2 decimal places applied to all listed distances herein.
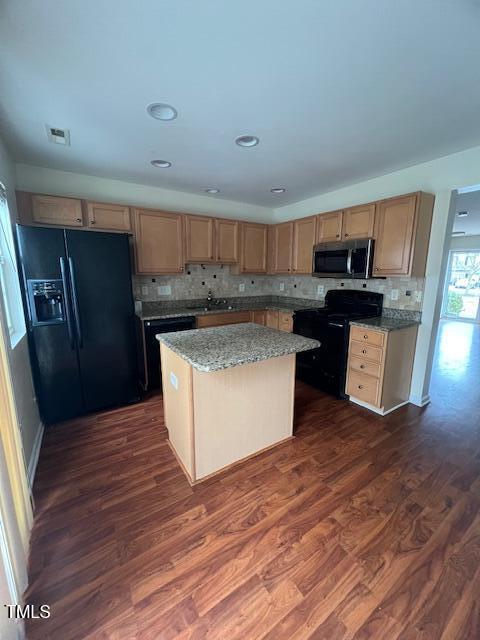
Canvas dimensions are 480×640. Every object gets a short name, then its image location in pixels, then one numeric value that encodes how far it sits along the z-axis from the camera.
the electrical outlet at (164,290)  3.67
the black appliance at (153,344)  3.12
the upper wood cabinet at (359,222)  2.87
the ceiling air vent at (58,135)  2.02
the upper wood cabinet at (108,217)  2.88
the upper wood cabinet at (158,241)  3.17
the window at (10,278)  2.08
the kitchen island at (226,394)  1.70
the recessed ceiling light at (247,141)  2.14
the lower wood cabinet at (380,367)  2.60
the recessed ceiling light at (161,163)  2.62
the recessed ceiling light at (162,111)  1.72
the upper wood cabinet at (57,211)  2.61
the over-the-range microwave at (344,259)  2.90
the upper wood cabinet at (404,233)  2.53
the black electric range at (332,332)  2.96
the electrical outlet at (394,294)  2.98
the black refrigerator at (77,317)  2.30
